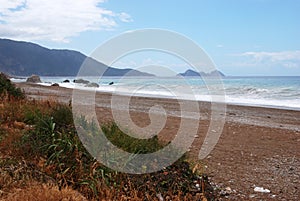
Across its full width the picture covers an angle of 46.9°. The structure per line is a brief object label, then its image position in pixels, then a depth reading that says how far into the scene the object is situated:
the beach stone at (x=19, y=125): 6.02
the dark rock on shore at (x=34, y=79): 57.16
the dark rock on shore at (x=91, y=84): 44.04
